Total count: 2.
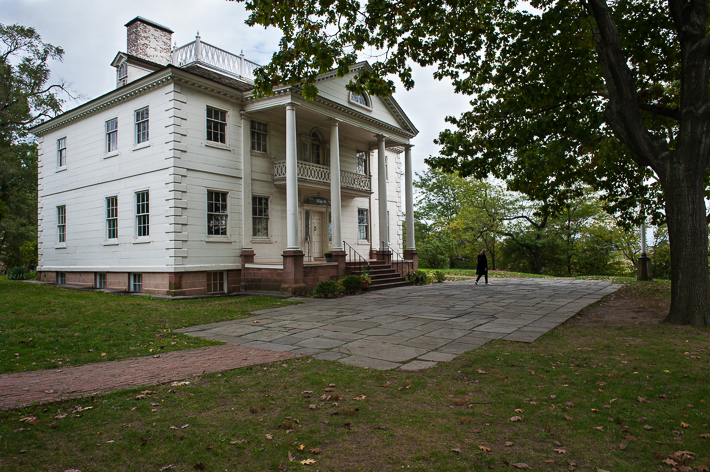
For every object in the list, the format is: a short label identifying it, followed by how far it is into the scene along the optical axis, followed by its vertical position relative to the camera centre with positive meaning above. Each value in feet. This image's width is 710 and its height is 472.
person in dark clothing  63.05 -2.61
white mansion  48.83 +9.56
